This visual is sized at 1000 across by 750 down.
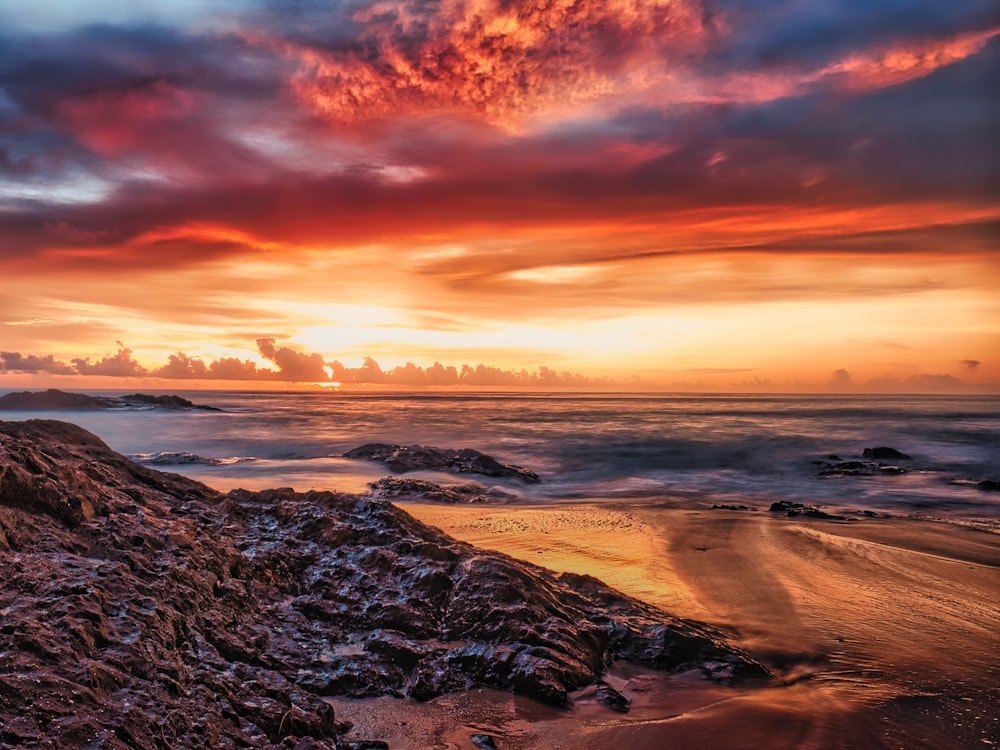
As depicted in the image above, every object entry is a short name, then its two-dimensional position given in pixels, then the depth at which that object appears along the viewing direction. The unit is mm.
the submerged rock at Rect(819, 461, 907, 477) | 23062
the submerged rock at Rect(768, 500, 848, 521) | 13534
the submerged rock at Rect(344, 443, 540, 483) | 20516
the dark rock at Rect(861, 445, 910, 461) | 28781
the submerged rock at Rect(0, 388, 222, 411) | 61125
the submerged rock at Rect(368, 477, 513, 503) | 14383
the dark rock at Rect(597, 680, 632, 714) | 4273
